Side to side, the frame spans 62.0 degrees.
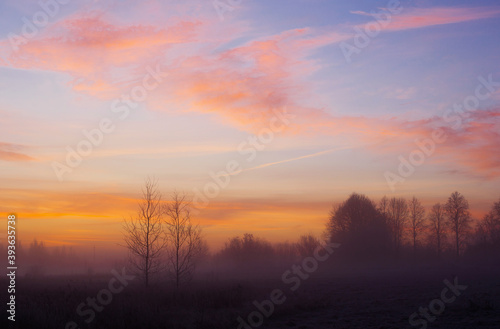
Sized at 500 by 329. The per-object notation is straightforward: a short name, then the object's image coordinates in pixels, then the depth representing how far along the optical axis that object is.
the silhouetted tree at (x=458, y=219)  86.38
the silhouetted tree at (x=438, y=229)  92.56
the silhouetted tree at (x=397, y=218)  95.50
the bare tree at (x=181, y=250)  27.42
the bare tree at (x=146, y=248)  25.67
